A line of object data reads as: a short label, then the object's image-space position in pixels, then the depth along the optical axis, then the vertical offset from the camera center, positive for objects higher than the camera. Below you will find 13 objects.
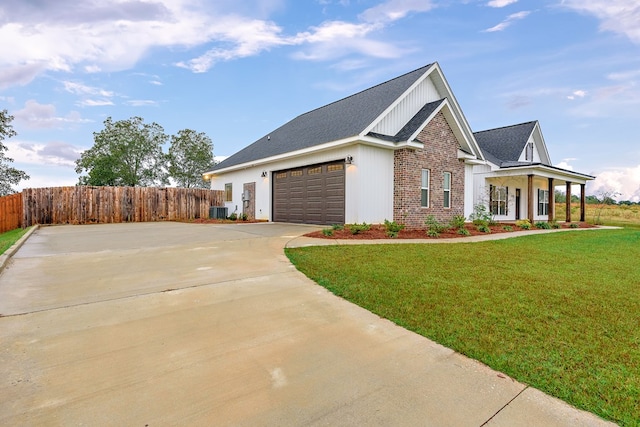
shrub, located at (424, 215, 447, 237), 9.57 -0.72
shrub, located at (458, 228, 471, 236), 10.19 -0.85
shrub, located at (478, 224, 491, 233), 11.39 -0.81
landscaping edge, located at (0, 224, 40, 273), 5.34 -0.96
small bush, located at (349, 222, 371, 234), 9.40 -0.67
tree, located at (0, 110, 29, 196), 20.56 +2.76
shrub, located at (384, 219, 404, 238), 9.40 -0.69
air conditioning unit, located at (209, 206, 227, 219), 17.81 -0.31
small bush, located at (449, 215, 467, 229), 10.84 -0.58
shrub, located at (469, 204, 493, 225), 12.06 -0.42
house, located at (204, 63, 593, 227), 11.17 +1.96
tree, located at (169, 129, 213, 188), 31.41 +5.38
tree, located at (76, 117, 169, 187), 27.48 +4.98
